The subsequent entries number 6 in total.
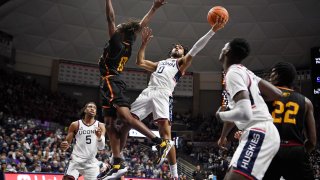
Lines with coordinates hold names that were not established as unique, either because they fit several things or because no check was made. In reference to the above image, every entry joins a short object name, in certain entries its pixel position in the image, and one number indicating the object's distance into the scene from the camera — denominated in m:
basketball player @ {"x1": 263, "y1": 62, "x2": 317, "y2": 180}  4.59
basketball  6.32
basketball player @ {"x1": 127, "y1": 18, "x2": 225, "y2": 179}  6.88
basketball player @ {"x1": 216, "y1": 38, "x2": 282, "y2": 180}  3.79
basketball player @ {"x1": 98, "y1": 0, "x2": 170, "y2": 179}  6.33
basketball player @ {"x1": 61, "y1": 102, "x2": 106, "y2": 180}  8.62
